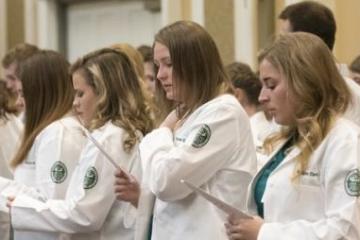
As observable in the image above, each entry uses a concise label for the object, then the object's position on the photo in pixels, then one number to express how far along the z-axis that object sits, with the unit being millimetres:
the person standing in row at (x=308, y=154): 3571
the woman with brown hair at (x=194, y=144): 4168
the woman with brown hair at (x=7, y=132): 6344
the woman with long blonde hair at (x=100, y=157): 4946
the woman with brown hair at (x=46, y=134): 5327
